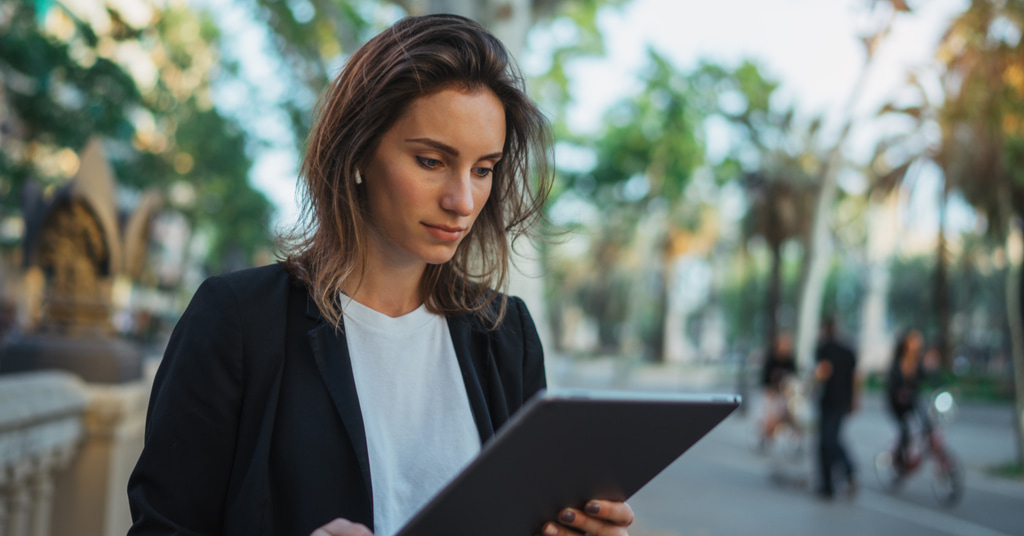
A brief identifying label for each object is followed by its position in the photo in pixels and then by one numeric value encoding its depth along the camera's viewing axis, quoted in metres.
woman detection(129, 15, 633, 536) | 1.50
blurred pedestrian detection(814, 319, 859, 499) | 10.30
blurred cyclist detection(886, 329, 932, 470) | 10.82
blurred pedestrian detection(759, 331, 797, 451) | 13.24
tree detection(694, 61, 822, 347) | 17.98
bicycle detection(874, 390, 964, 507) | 9.88
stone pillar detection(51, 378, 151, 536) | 3.50
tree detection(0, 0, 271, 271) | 12.34
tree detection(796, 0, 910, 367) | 16.48
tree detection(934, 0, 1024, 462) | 12.27
